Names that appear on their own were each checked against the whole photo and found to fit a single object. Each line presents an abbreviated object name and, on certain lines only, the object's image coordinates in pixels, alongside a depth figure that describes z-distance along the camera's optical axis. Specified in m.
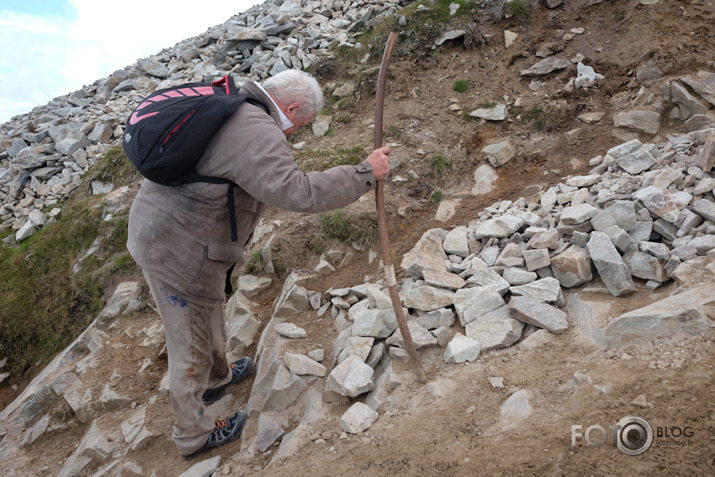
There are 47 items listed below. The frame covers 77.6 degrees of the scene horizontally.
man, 2.86
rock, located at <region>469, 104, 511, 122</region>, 6.93
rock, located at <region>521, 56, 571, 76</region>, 7.09
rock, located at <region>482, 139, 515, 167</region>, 6.44
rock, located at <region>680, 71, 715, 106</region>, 5.60
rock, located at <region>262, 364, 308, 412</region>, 4.05
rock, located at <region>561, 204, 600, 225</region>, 4.20
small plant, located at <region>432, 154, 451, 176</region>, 6.49
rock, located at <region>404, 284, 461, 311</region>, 4.10
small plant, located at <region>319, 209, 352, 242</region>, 5.77
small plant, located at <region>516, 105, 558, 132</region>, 6.63
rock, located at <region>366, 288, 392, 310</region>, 4.29
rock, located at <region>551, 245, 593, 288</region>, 3.84
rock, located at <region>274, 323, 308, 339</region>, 4.66
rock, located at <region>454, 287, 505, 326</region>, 3.91
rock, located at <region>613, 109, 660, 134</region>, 5.85
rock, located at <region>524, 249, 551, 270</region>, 4.03
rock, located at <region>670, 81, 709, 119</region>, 5.59
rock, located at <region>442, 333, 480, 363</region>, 3.67
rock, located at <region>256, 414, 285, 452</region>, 3.77
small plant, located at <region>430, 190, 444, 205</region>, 6.23
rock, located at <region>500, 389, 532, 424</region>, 3.00
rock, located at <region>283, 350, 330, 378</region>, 4.14
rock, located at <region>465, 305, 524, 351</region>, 3.67
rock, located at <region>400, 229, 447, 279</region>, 4.55
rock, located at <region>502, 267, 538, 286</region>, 4.03
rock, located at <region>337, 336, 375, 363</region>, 3.91
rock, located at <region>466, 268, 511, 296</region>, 4.01
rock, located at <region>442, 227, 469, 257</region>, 4.80
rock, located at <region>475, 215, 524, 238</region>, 4.68
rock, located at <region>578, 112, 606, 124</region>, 6.36
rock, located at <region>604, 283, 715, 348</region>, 2.98
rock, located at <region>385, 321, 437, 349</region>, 3.81
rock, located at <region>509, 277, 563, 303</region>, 3.80
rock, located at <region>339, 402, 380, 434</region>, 3.39
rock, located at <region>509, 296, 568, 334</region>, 3.62
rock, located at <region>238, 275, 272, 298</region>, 5.60
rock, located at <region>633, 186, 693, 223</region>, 3.93
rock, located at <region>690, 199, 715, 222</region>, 3.81
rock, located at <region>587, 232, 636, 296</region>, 3.64
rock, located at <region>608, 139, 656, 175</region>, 4.95
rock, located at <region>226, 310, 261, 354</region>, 5.16
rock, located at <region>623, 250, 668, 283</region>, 3.63
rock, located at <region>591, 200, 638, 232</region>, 4.06
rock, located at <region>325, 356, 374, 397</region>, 3.66
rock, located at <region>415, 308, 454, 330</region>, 4.01
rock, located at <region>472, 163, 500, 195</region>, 6.23
